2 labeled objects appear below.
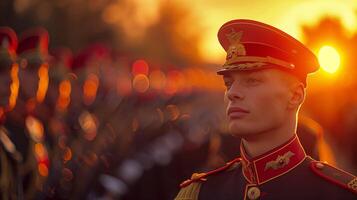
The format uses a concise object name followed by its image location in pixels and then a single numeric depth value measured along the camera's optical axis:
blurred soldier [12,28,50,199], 11.62
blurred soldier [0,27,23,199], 10.60
